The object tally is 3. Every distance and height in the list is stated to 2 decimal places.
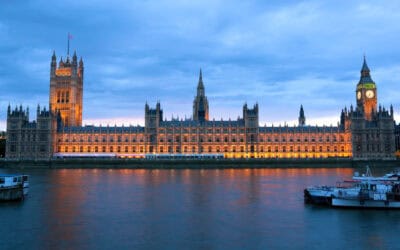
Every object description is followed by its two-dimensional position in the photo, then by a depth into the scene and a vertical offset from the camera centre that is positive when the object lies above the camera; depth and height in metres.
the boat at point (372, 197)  36.38 -3.58
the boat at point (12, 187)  40.42 -2.94
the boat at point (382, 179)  39.09 -2.11
